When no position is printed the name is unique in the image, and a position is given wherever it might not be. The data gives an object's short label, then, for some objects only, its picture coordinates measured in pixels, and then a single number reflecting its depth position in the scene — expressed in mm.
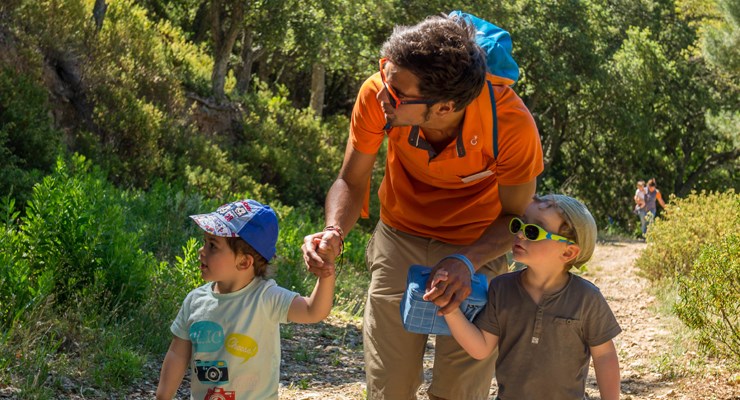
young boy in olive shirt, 3582
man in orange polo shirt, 3537
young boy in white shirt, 3557
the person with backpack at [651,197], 23594
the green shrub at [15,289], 5652
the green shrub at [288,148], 18484
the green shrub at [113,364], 5828
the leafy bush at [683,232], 11742
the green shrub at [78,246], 6156
